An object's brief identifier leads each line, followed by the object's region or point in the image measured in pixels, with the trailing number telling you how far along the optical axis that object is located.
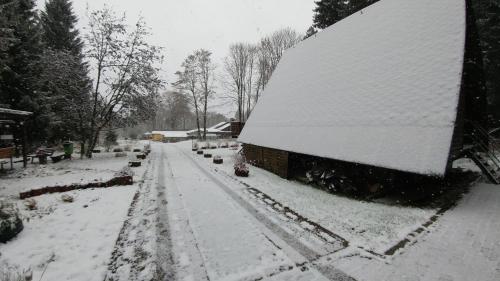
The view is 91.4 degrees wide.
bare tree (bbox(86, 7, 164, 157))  19.58
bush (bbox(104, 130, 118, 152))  33.78
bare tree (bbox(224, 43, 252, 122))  42.00
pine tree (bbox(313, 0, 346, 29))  24.34
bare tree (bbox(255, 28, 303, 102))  37.44
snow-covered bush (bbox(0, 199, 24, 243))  5.15
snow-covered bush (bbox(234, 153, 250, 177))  12.04
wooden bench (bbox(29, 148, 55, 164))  16.69
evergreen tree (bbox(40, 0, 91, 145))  18.50
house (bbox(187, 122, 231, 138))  59.16
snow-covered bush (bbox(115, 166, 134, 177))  10.82
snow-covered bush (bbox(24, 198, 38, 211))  7.27
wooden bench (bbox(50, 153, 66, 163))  16.97
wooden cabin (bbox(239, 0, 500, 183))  6.94
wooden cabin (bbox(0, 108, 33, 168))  14.00
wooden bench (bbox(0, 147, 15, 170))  14.08
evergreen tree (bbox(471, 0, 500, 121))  18.48
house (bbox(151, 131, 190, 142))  60.71
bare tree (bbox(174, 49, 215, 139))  41.19
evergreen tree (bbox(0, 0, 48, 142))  19.67
